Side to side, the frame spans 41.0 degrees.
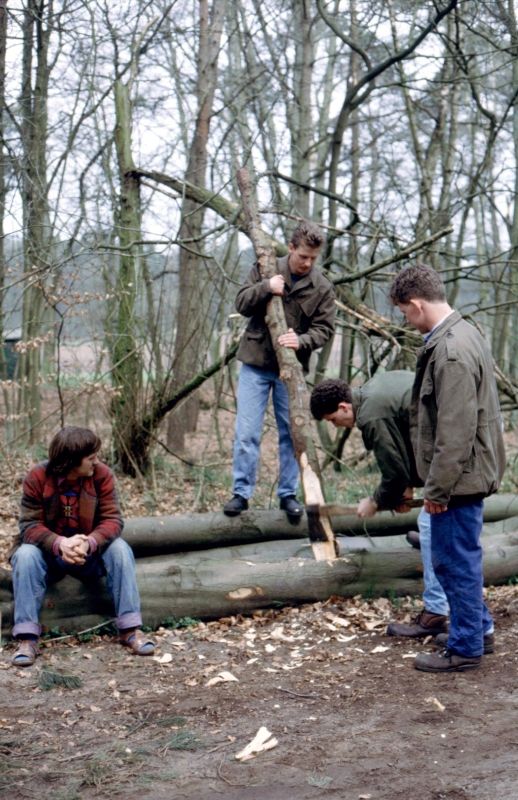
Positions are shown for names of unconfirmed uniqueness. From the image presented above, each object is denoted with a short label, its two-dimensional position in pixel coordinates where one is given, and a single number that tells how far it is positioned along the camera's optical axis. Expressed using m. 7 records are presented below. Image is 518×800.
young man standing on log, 5.28
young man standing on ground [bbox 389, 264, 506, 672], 3.38
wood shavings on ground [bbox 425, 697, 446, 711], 3.29
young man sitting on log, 4.02
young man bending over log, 4.02
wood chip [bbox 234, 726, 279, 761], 2.88
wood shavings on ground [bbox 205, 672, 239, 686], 3.74
